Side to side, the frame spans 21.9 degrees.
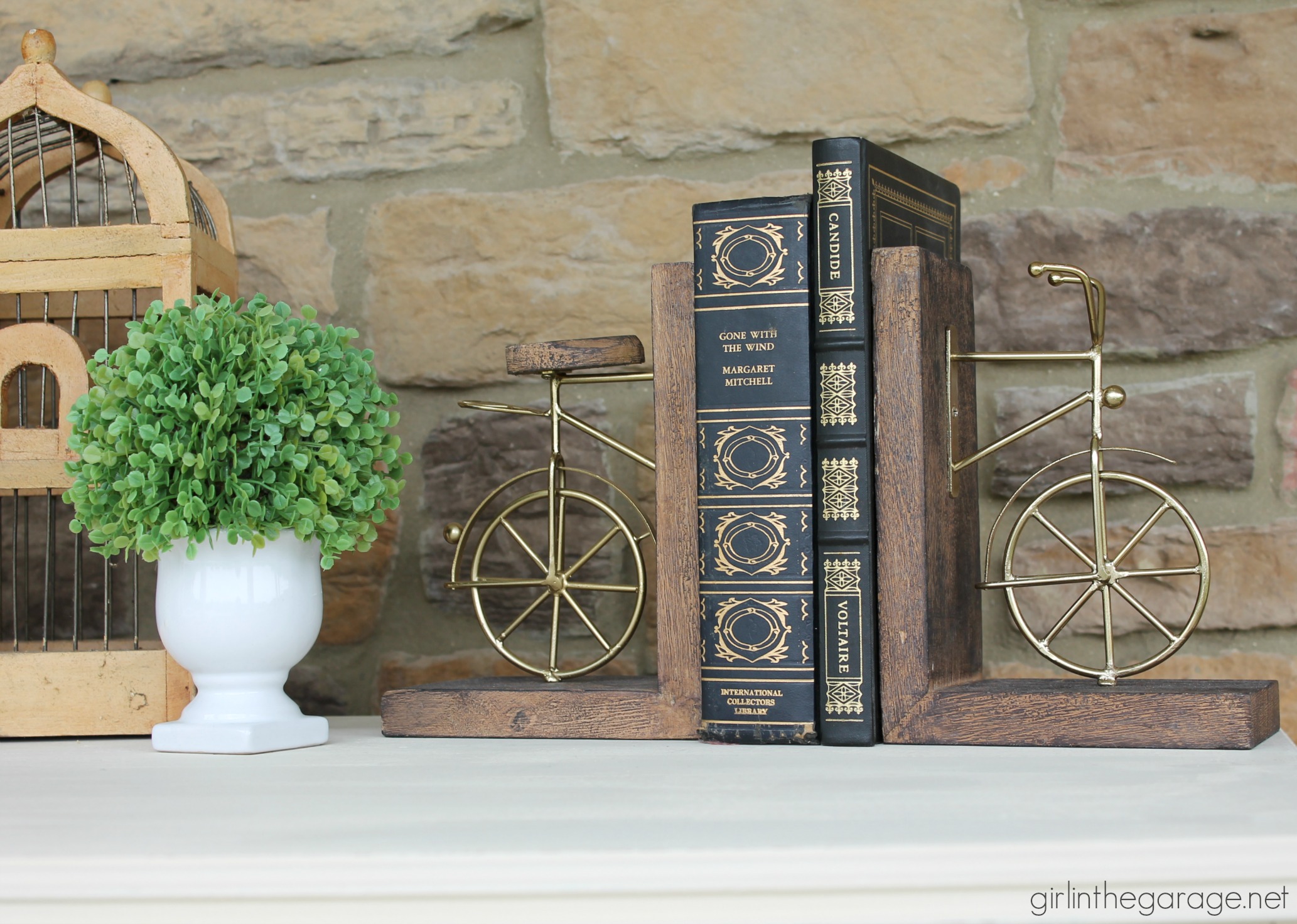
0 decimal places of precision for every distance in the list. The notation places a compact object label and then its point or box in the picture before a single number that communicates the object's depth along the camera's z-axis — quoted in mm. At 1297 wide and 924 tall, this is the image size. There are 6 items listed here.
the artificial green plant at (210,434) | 1289
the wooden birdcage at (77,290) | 1345
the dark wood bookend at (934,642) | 1257
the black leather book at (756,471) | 1287
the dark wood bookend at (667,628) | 1314
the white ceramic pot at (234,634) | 1306
